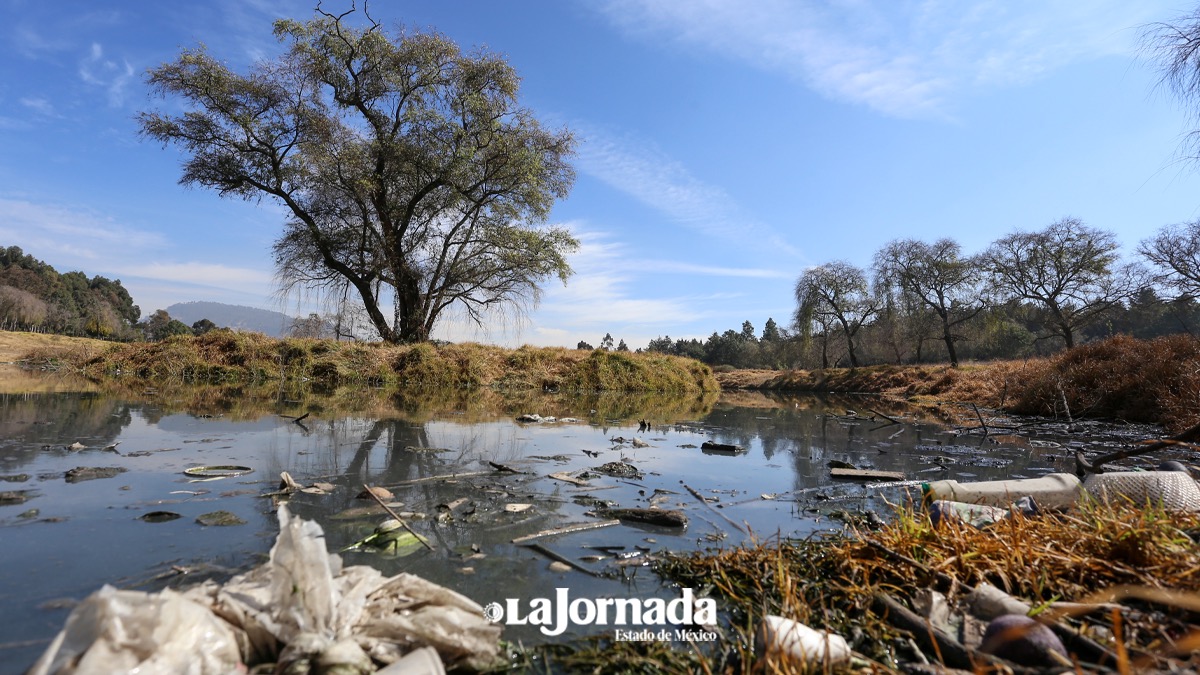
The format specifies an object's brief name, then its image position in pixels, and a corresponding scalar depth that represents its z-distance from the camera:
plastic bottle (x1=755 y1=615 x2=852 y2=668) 1.18
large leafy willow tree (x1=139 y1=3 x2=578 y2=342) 15.08
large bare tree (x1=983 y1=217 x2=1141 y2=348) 29.75
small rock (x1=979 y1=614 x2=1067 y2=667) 1.11
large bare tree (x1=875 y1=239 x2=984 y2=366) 35.16
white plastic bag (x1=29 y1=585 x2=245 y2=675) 0.86
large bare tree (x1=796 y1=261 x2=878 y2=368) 40.97
